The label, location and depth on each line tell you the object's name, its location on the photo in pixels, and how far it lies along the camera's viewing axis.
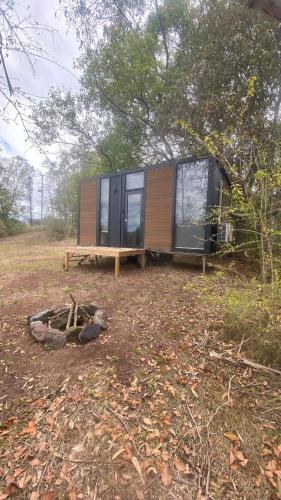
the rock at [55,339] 2.85
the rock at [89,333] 2.94
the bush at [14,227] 19.81
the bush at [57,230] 16.06
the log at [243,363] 2.42
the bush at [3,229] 19.05
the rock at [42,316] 3.33
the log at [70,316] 3.18
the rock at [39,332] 2.96
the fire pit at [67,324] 2.92
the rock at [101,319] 3.19
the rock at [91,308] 3.61
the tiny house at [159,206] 5.84
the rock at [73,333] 3.02
